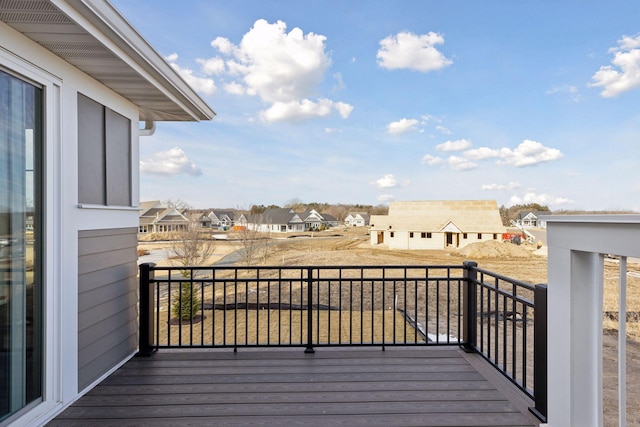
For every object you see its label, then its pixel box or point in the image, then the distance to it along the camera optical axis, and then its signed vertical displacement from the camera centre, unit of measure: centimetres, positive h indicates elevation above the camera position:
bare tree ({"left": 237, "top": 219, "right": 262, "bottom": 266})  1618 -147
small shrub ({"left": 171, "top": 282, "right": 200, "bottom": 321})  803 -222
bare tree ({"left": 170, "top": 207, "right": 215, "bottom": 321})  1272 -129
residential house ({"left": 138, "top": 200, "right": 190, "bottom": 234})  2536 -38
